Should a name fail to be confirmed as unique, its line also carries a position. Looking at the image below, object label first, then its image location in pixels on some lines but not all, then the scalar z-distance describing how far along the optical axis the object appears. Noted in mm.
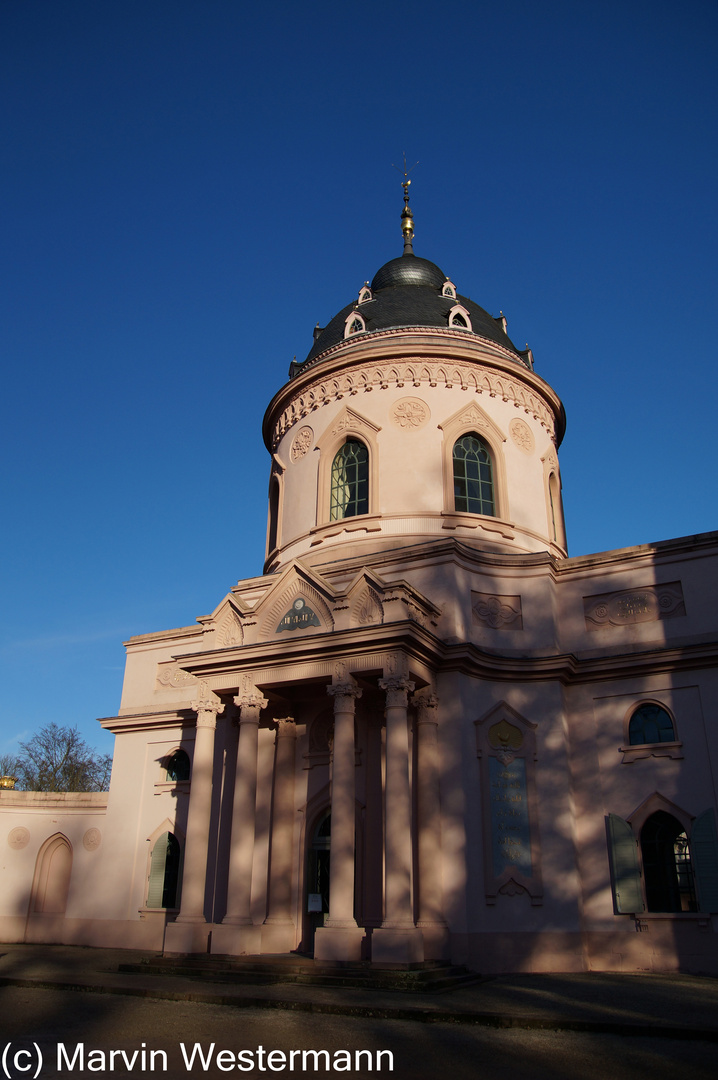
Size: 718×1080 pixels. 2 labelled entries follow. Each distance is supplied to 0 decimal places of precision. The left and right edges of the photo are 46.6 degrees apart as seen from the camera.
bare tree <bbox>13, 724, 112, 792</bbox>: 50406
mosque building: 16188
